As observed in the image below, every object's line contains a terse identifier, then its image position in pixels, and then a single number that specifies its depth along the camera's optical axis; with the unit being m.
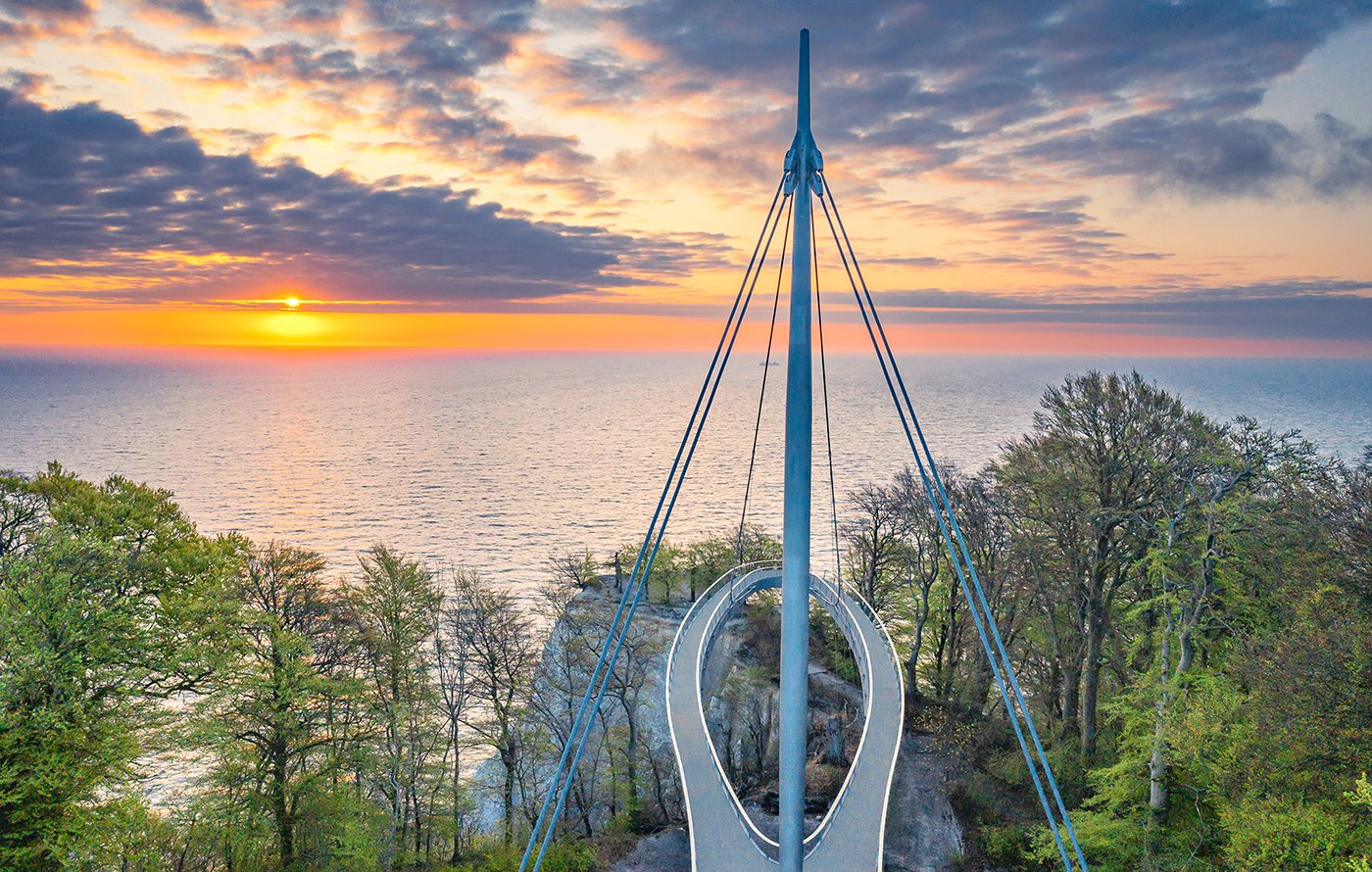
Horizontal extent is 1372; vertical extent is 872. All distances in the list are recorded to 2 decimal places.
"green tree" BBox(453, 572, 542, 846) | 26.56
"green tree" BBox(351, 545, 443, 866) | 24.39
